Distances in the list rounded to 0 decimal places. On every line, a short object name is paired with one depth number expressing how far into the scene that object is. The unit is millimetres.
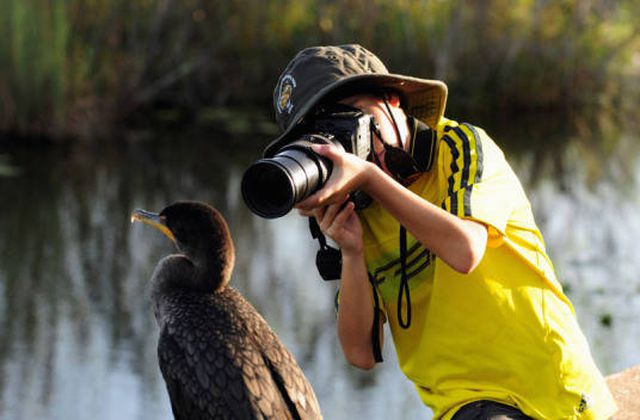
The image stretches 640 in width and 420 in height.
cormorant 6809
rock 6906
